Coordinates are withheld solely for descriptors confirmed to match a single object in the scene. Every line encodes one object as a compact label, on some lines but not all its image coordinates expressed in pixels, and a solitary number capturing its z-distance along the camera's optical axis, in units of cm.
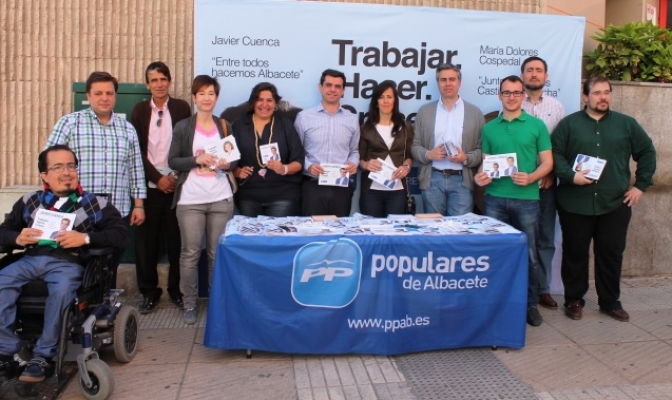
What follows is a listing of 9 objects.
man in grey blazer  571
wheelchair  381
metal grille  407
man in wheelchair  384
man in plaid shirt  490
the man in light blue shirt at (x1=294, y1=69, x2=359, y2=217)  562
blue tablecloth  438
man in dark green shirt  539
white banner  584
